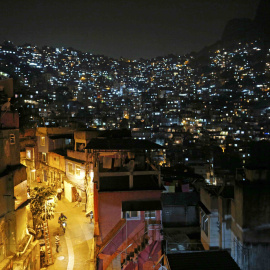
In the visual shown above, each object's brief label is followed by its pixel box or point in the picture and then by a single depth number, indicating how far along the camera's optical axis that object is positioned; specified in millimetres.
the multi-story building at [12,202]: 11064
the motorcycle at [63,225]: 16703
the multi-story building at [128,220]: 10125
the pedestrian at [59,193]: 23944
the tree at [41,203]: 15758
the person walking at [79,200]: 22375
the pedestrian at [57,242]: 14530
